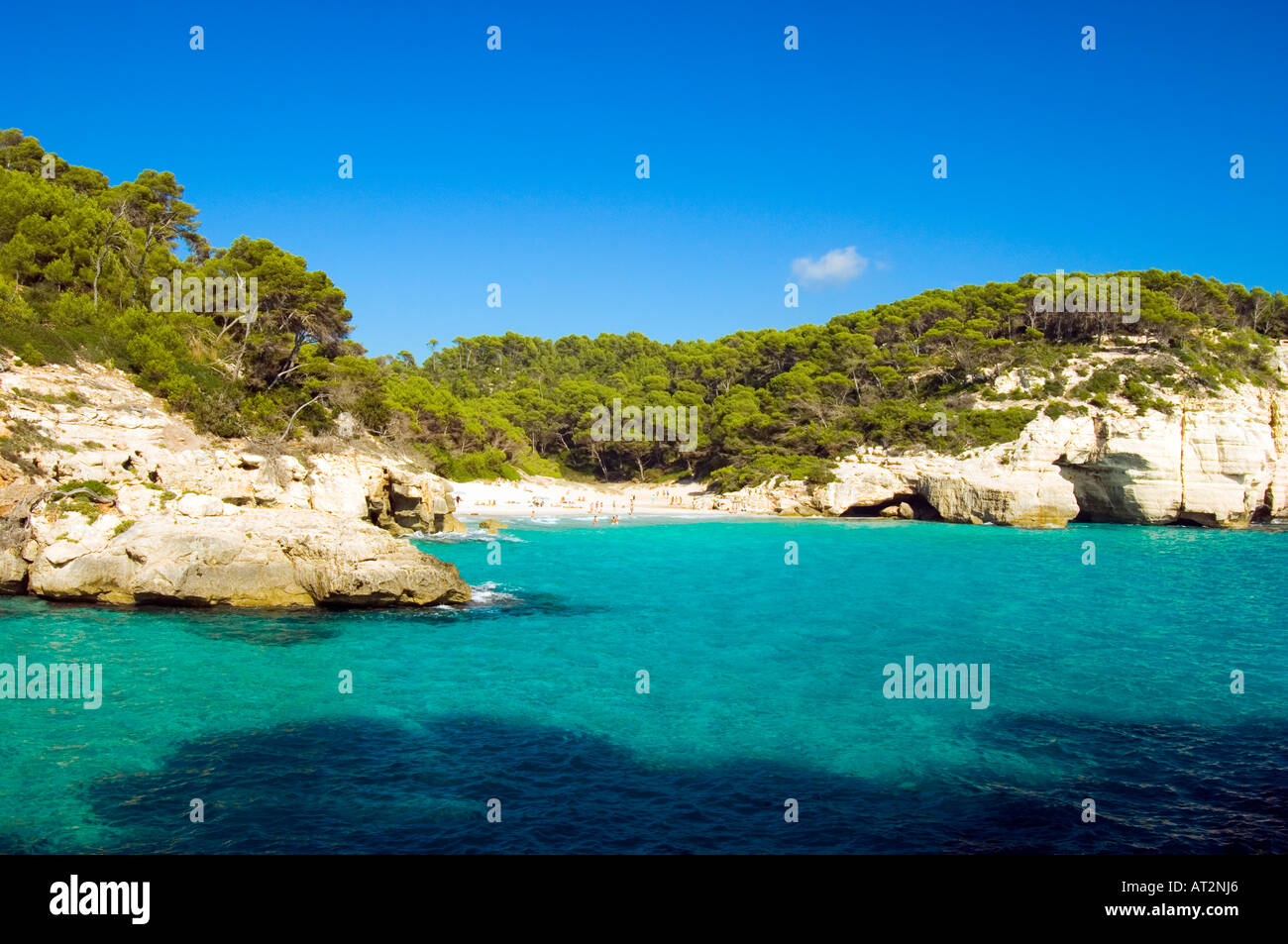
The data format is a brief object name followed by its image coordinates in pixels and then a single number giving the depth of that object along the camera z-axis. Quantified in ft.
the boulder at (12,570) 58.44
